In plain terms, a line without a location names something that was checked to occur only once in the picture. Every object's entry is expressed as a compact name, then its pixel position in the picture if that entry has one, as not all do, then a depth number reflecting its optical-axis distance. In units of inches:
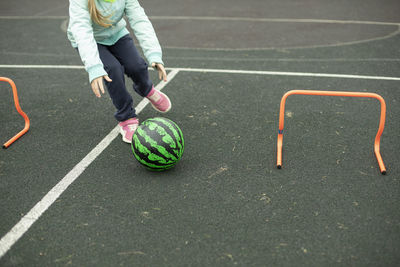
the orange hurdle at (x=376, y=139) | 145.6
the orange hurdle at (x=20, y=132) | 173.8
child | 147.1
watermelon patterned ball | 144.9
